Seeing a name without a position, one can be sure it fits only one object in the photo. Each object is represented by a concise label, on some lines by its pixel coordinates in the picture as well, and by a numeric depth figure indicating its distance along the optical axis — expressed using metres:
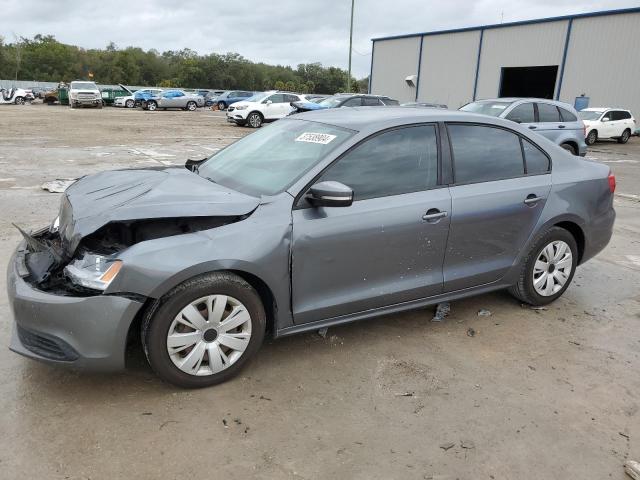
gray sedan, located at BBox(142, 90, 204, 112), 37.03
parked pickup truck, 34.72
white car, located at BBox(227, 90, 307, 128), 23.53
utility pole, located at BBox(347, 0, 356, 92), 35.81
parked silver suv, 12.01
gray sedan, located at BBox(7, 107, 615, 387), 2.82
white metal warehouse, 25.77
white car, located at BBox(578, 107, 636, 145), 21.66
